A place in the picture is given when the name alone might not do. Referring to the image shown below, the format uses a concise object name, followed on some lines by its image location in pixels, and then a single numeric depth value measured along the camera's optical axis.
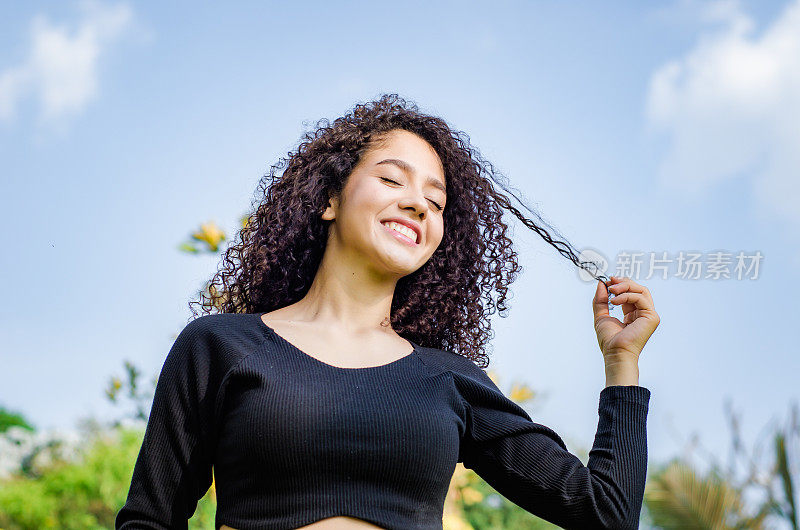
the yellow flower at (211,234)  3.03
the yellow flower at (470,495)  3.55
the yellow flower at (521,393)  3.27
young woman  1.84
